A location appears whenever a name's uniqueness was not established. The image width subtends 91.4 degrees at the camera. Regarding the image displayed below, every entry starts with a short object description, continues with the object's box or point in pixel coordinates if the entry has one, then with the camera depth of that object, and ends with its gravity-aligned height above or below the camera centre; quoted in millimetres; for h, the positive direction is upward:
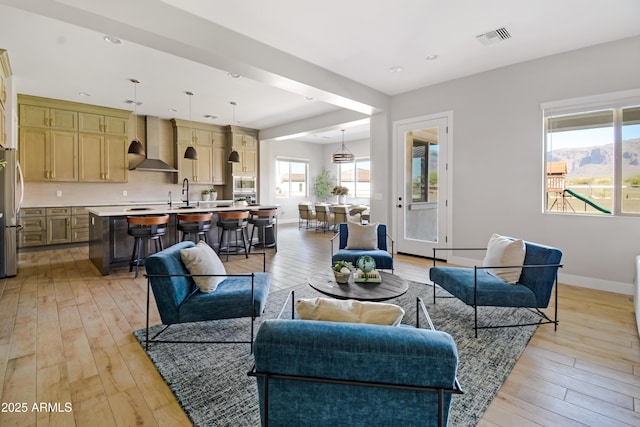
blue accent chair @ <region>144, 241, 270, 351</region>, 2291 -712
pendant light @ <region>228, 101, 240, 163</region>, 7191 +1129
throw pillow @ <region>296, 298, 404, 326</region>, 1261 -437
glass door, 5312 +362
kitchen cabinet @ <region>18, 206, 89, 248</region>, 6109 -402
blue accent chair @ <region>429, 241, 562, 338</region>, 2656 -710
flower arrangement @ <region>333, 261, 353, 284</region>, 2691 -578
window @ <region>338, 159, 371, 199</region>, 11406 +1064
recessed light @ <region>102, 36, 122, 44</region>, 3752 +2028
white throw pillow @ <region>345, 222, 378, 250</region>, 4027 -404
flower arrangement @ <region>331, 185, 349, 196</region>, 9672 +466
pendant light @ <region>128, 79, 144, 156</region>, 5859 +1138
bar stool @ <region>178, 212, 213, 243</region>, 5121 -280
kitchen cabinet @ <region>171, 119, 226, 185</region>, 8094 +1502
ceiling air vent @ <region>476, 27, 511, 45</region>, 3566 +2000
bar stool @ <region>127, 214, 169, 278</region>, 4504 -343
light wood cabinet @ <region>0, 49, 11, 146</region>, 4172 +1652
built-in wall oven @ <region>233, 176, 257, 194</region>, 8938 +636
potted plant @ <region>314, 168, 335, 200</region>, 11805 +832
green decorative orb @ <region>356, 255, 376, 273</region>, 2764 -524
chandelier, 8888 +1370
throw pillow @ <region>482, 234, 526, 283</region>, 2807 -476
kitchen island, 4559 -465
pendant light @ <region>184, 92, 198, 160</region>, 6555 +1094
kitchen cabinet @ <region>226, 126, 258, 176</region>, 8836 +1696
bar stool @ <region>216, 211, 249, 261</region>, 5574 -305
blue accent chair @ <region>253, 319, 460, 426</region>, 1015 -558
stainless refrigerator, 4242 -123
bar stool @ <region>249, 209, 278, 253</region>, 5980 -341
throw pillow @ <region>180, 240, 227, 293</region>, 2504 -480
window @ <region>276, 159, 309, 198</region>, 11125 +1037
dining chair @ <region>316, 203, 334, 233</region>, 8867 -233
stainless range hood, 7293 +1371
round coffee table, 2430 -686
